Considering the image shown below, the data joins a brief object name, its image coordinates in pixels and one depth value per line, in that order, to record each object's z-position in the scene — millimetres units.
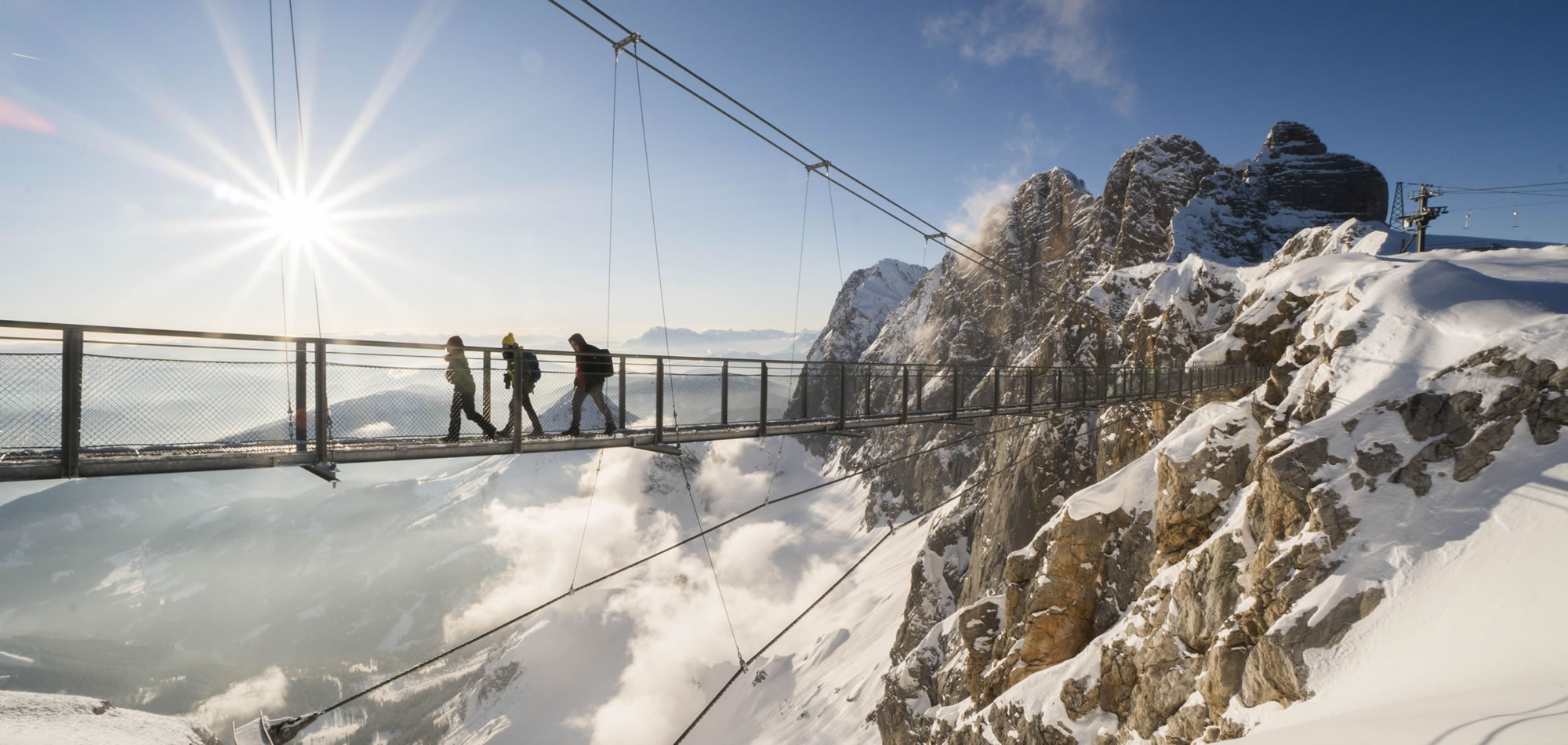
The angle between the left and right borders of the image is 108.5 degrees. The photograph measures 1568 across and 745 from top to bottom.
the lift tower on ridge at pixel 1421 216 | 29125
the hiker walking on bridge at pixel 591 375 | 8539
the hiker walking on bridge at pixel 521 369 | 7738
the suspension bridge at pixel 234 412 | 5215
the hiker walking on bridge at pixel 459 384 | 7363
